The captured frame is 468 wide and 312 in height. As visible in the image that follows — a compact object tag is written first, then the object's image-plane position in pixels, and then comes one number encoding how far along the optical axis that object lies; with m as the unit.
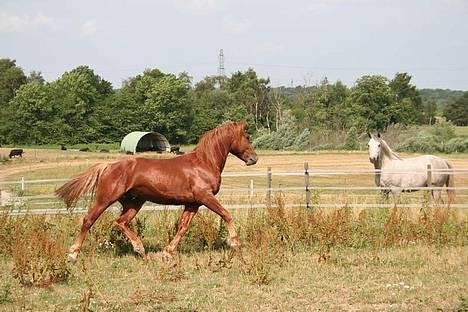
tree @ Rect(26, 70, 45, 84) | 122.81
